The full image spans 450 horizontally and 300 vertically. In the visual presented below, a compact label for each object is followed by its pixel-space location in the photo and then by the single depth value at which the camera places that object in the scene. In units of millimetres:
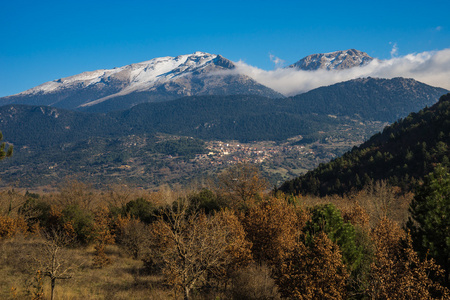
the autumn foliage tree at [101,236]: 39344
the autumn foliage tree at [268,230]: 31141
